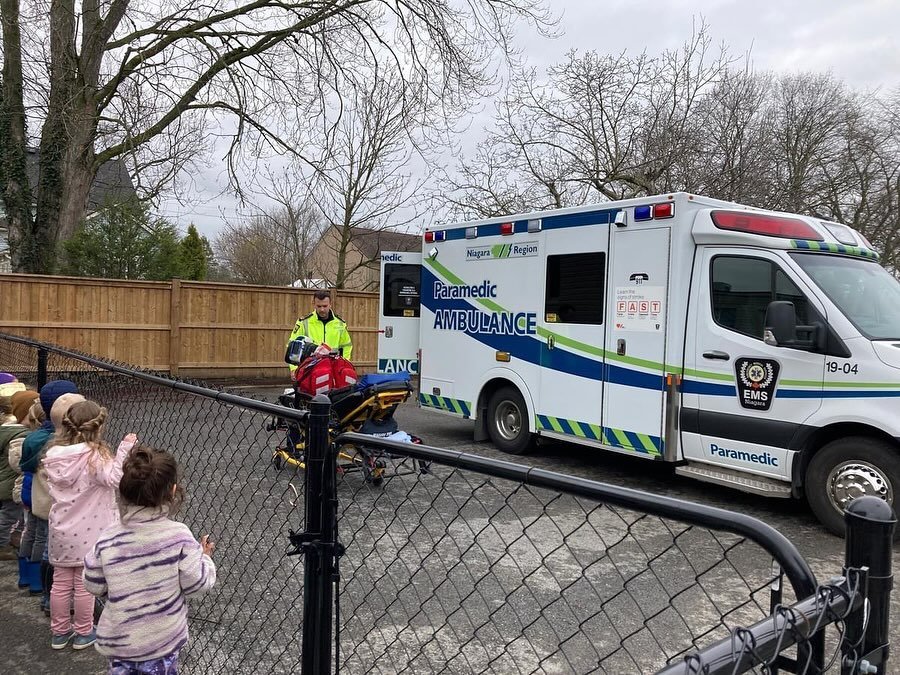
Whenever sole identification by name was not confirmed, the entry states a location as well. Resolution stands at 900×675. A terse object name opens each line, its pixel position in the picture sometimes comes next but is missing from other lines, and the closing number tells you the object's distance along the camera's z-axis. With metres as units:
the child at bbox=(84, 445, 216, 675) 2.46
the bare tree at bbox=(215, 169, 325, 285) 31.84
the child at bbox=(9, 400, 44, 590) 4.05
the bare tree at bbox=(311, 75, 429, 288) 22.45
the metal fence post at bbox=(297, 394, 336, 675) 2.19
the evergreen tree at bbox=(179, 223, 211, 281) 25.91
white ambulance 5.58
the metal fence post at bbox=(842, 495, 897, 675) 1.24
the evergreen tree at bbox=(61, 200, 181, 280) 16.27
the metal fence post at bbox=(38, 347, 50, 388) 7.29
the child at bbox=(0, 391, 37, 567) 4.21
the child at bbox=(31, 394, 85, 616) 3.52
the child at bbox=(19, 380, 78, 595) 3.82
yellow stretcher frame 6.40
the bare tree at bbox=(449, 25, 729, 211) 18.09
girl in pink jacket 3.38
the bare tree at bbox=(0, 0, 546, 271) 13.66
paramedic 8.08
